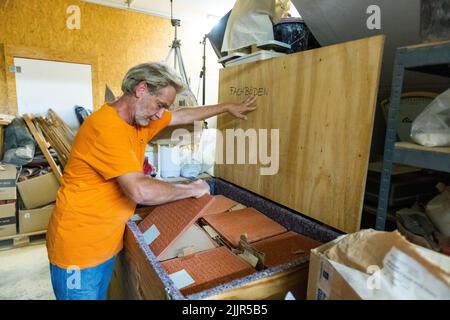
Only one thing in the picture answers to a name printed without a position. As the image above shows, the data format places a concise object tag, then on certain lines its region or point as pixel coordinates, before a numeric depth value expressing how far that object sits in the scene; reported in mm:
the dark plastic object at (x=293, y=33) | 1225
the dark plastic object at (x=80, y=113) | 3953
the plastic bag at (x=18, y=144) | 2773
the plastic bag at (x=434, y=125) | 718
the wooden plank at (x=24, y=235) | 2652
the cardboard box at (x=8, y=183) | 2590
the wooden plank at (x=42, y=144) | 2824
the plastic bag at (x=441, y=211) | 871
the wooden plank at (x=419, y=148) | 678
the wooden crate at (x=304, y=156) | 823
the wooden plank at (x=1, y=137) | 2947
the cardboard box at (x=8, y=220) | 2627
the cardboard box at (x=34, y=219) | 2713
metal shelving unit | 662
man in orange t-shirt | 1008
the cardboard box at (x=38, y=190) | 2699
